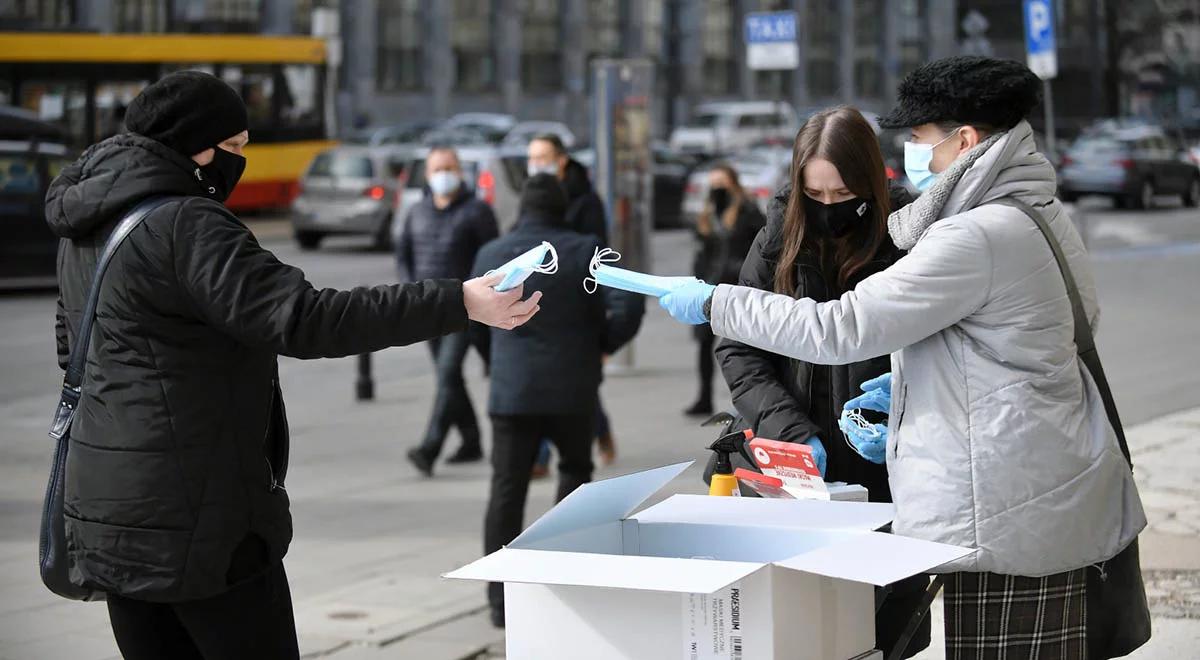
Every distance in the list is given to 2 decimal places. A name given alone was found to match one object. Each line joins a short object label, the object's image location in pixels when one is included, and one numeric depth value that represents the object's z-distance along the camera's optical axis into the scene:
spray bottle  3.52
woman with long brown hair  3.97
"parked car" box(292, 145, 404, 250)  23.80
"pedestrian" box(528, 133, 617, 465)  9.23
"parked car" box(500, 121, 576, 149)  36.34
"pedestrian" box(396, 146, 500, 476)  9.27
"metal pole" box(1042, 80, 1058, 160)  16.34
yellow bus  25.61
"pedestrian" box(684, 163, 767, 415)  10.18
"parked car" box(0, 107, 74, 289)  18.27
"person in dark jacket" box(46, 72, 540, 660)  3.12
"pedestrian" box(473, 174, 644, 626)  6.36
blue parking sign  16.41
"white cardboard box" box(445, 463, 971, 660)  2.64
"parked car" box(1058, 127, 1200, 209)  32.44
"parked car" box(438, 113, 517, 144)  40.06
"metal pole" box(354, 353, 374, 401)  11.77
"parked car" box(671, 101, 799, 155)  41.88
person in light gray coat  3.12
